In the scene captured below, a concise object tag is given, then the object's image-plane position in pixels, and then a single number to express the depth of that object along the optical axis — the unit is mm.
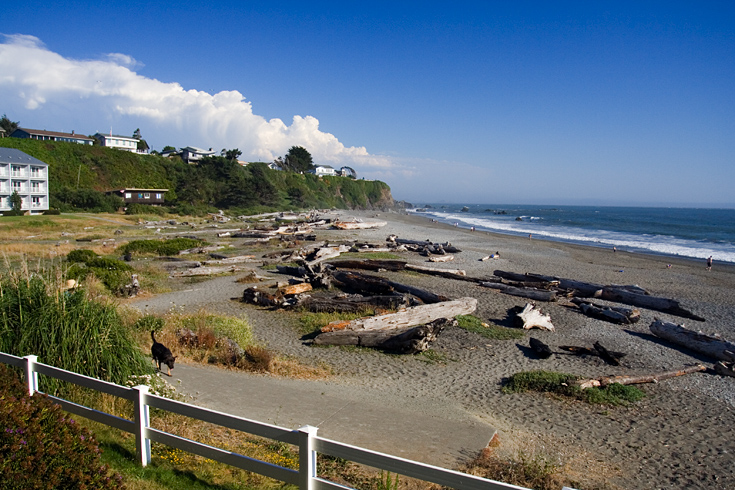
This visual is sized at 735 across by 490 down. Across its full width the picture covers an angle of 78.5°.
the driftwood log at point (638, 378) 10109
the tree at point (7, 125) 88125
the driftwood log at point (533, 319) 14969
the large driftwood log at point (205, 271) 22338
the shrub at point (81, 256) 22675
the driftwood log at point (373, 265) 24245
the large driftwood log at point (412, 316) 12977
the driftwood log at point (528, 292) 19219
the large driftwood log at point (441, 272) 23000
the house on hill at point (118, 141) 93250
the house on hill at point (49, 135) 82212
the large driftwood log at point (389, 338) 12266
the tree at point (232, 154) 97762
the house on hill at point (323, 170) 151912
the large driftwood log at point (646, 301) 17875
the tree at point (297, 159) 132000
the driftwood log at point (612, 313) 16302
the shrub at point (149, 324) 11339
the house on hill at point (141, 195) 61281
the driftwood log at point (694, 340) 12630
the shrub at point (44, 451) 3432
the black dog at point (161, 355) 8664
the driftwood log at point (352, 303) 15570
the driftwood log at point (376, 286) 17016
